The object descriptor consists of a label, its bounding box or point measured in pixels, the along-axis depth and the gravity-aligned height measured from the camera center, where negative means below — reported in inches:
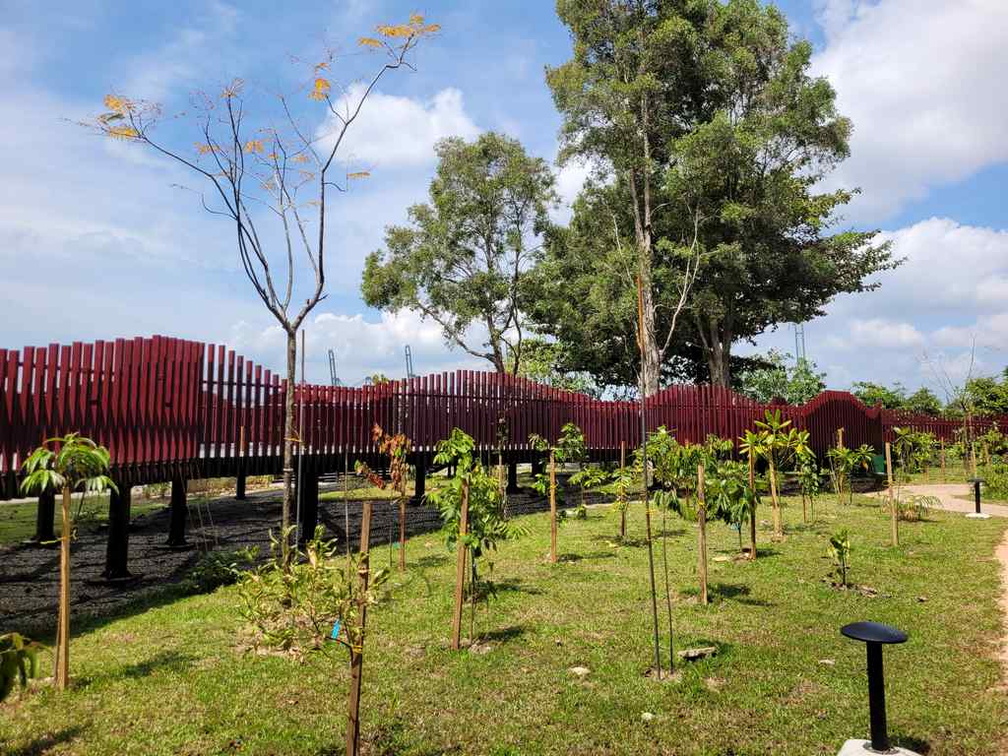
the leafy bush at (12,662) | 83.4 -28.8
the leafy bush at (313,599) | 139.6 -34.3
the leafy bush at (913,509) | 505.5 -60.2
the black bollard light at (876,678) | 147.8 -54.4
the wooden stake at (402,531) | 364.5 -51.6
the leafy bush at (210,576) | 350.3 -73.2
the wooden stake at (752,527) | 367.7 -51.4
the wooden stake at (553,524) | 381.4 -50.9
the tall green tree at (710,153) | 932.6 +394.4
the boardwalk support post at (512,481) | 768.3 -54.6
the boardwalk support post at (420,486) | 697.0 -53.1
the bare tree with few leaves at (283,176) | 361.1 +147.9
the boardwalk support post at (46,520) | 491.5 -60.0
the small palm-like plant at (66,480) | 208.5 -13.2
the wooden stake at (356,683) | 143.2 -52.9
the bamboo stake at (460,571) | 237.5 -49.2
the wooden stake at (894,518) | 400.8 -51.8
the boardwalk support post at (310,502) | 478.0 -47.1
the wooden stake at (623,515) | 419.5 -53.0
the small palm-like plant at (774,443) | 385.7 -6.2
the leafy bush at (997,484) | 666.2 -52.8
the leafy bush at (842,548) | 296.8 -50.9
